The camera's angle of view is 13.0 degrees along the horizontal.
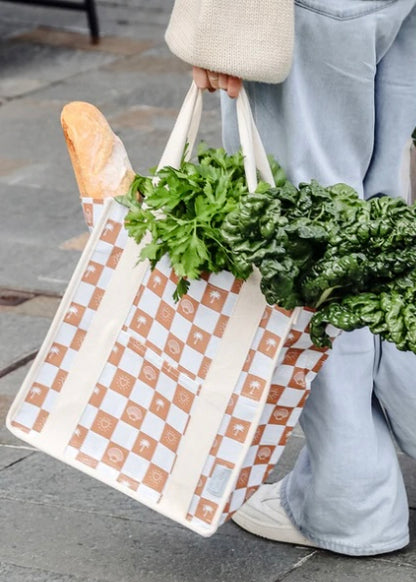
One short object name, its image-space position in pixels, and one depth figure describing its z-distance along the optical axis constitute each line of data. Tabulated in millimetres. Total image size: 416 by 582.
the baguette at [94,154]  4316
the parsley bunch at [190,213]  3959
